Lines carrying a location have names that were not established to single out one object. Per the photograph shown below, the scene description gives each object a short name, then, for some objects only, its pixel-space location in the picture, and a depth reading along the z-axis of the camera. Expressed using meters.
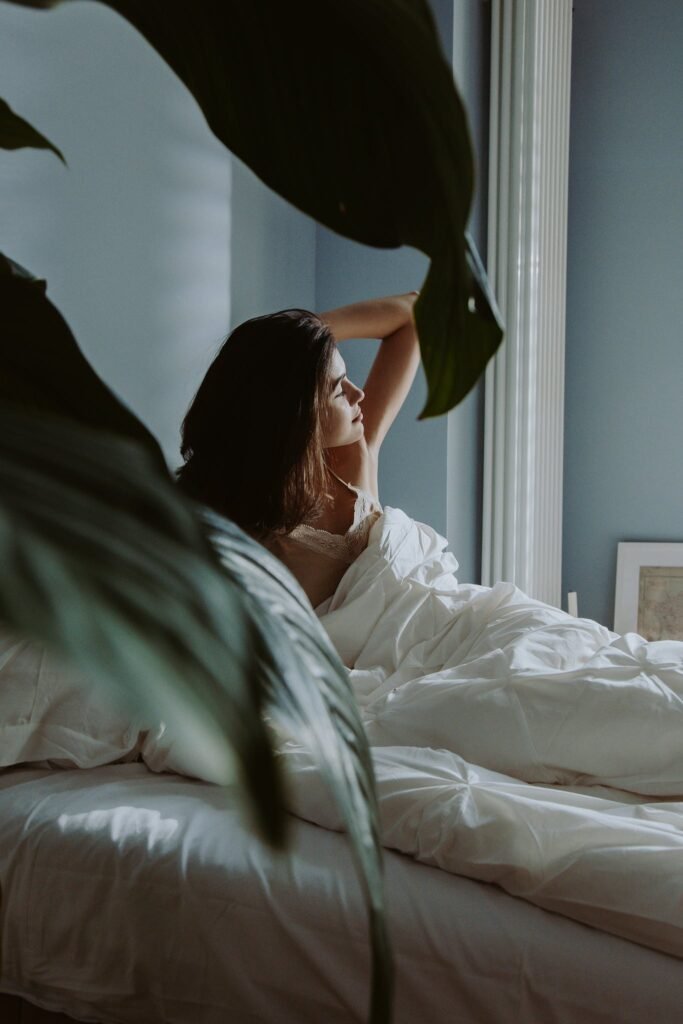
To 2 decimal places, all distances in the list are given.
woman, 1.95
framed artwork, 3.59
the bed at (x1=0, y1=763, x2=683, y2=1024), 0.97
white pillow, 1.32
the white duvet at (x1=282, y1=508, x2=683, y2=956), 1.00
